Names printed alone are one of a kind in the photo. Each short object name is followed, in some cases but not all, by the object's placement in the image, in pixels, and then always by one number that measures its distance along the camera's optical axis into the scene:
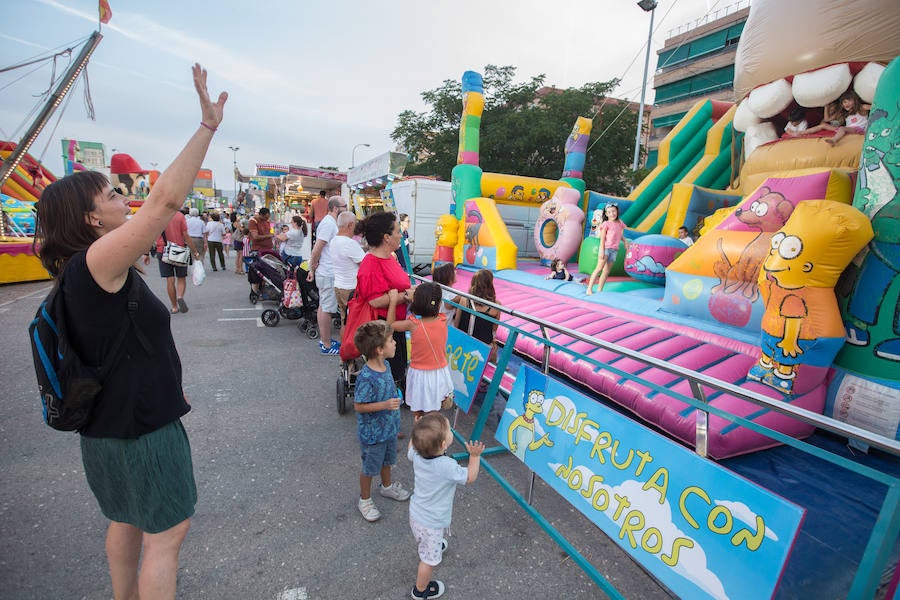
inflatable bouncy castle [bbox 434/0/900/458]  2.84
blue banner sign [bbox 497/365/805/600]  1.37
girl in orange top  2.97
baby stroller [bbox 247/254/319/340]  6.47
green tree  18.61
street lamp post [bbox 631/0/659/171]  15.77
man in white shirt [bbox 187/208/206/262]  10.68
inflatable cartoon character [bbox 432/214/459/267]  8.71
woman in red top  3.11
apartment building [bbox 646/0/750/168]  28.81
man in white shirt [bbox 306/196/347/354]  5.20
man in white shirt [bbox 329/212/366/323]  4.37
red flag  10.56
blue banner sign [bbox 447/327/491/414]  3.01
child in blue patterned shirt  2.47
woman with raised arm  1.25
